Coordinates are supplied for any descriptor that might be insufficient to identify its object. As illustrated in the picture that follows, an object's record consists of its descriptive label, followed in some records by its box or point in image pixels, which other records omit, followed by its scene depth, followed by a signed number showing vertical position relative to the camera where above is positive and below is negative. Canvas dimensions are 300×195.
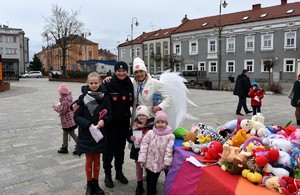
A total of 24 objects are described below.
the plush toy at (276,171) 2.36 -0.76
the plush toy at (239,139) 3.05 -0.63
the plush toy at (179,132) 3.94 -0.72
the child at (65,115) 5.58 -0.72
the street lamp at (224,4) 25.42 +6.64
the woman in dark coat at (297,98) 8.64 -0.55
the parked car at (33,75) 60.47 +0.73
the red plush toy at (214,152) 2.99 -0.75
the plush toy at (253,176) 2.39 -0.81
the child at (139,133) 3.84 -0.72
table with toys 2.36 -0.77
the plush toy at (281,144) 2.65 -0.60
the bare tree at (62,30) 44.72 +7.62
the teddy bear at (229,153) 2.69 -0.70
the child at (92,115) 3.73 -0.47
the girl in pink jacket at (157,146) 3.50 -0.81
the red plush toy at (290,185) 2.12 -0.79
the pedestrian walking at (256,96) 10.01 -0.57
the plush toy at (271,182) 2.25 -0.82
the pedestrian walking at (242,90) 10.90 -0.40
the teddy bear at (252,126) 3.28 -0.53
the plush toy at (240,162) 2.59 -0.74
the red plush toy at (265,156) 2.47 -0.67
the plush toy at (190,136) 3.59 -0.72
